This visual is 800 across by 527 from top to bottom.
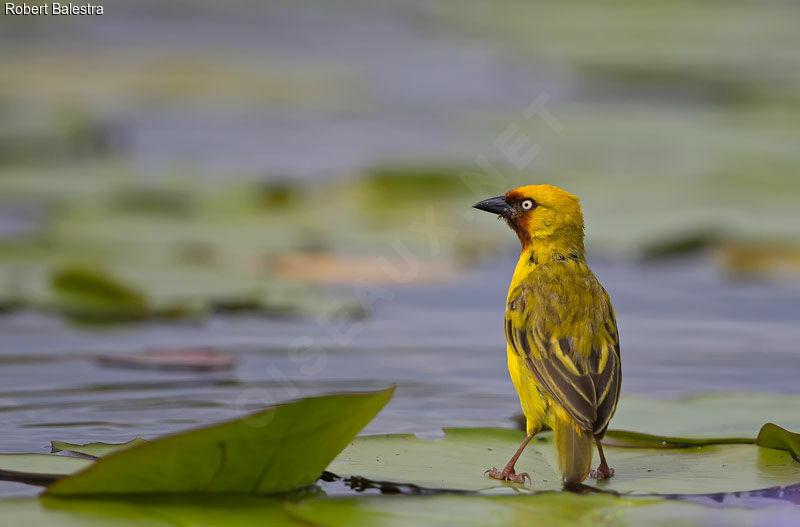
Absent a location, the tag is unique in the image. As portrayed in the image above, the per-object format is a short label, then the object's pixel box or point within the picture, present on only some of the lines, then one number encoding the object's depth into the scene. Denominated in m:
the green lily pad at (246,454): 4.07
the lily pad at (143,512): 3.95
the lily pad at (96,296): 8.96
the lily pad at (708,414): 5.65
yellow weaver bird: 5.03
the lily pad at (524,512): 4.15
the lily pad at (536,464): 4.65
